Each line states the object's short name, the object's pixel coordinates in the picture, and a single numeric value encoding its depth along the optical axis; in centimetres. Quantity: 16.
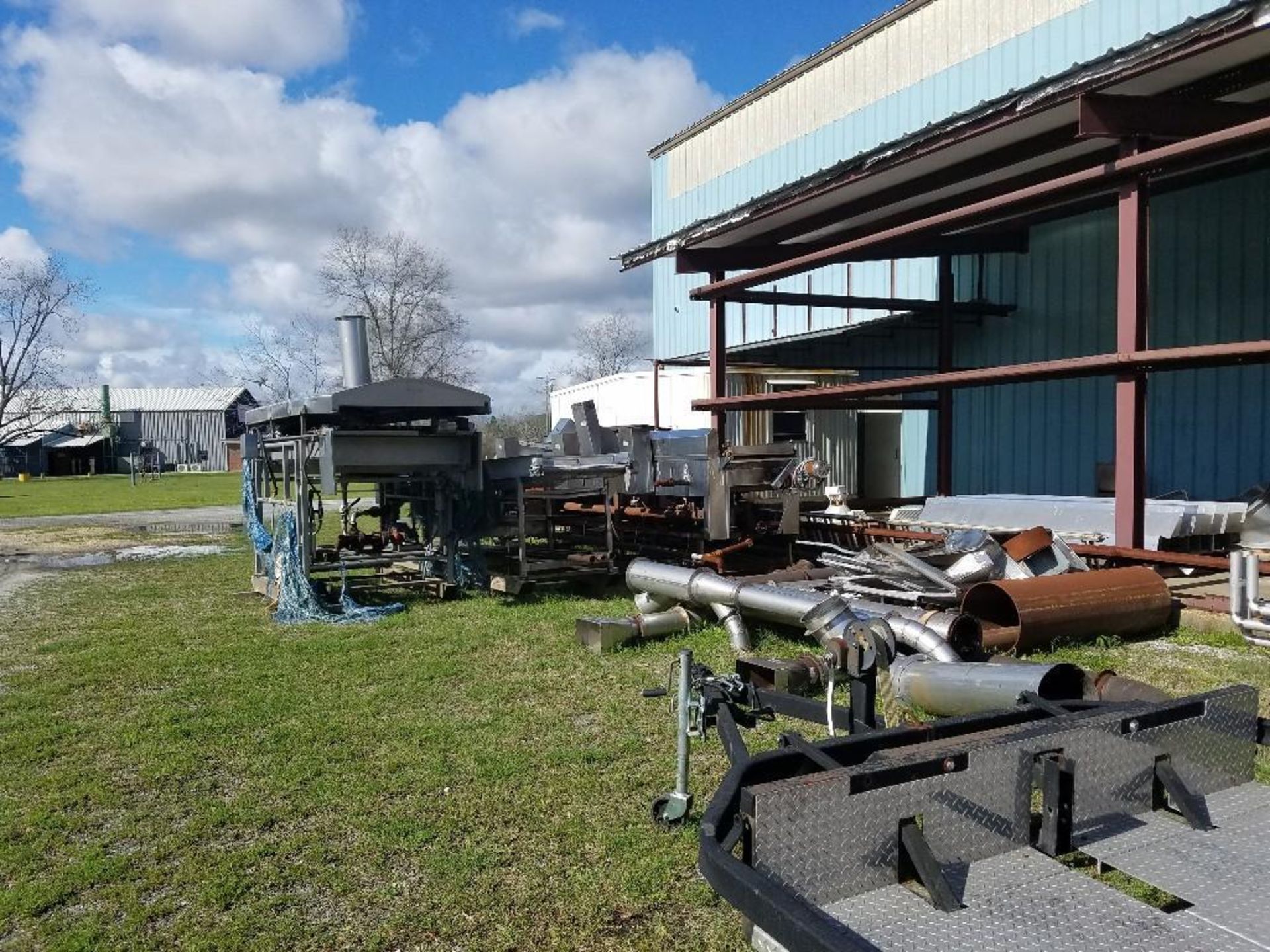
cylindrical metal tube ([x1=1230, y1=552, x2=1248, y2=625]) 658
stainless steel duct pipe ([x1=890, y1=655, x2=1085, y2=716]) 375
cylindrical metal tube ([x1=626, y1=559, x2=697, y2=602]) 784
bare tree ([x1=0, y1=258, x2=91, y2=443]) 5544
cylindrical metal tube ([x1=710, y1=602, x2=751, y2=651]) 714
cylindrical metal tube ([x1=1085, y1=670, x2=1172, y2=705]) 357
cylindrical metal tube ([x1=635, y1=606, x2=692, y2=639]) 756
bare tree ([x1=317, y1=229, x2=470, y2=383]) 4334
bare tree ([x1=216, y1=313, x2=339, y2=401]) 4491
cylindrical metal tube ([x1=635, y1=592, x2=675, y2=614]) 812
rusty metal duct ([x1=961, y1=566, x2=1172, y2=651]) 655
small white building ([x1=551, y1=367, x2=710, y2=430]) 1973
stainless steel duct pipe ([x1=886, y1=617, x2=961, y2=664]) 557
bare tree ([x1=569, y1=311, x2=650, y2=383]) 6075
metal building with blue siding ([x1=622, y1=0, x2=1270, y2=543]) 762
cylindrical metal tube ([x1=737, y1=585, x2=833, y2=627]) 677
